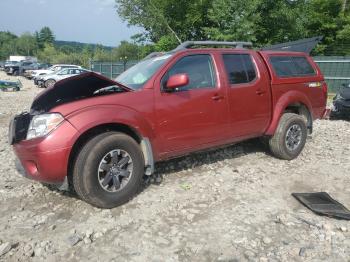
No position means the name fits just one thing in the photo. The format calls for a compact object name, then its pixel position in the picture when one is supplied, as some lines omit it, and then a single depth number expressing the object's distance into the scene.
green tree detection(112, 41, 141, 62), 66.96
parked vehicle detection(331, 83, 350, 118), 10.49
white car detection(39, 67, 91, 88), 25.31
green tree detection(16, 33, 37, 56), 123.56
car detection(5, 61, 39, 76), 40.16
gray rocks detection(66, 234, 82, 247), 3.48
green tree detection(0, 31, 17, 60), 114.72
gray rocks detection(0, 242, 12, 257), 3.32
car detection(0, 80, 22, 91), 21.80
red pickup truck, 3.91
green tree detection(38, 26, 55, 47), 148.38
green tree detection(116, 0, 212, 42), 31.39
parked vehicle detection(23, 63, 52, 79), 34.59
